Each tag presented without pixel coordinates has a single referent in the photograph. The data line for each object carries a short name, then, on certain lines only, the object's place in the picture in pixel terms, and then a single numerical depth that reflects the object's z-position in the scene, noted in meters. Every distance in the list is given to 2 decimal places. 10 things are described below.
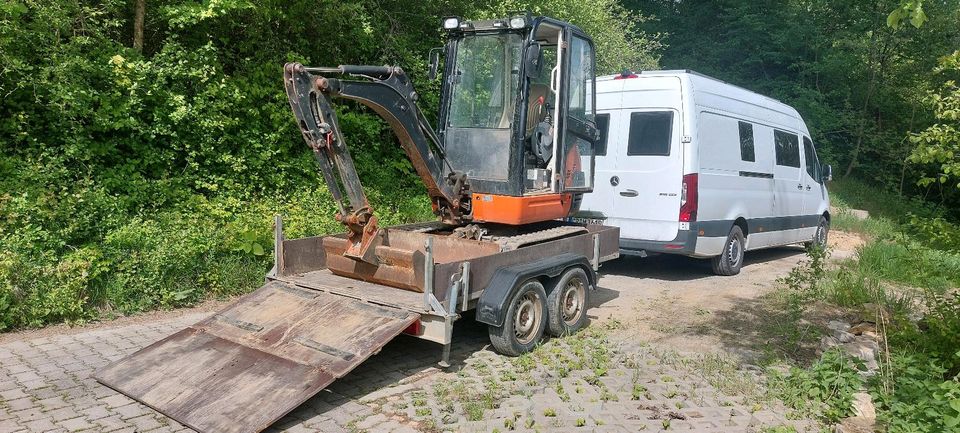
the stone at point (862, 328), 6.74
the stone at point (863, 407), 4.73
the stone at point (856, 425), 4.60
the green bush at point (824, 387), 4.81
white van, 8.81
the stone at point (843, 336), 6.48
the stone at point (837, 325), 6.96
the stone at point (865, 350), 5.67
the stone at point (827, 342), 6.25
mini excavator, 4.68
